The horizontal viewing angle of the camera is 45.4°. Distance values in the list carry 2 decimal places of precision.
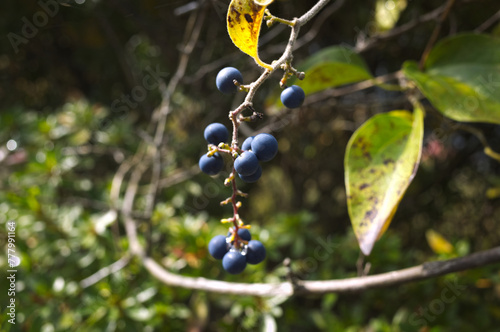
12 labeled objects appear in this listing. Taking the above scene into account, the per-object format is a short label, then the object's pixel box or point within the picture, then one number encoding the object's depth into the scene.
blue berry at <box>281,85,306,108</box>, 0.17
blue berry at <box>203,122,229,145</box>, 0.18
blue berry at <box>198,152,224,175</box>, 0.18
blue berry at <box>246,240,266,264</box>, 0.19
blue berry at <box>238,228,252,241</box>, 0.19
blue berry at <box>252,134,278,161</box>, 0.17
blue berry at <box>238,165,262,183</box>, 0.17
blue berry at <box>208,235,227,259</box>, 0.20
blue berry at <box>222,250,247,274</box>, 0.19
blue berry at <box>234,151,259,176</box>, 0.16
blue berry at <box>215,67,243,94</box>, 0.18
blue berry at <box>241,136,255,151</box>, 0.17
